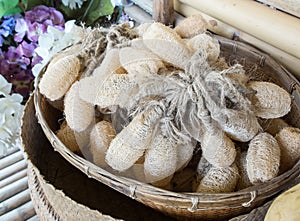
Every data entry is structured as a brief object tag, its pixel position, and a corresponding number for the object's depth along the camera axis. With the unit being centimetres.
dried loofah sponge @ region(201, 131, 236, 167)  56
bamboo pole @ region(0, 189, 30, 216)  83
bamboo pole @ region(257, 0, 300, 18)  68
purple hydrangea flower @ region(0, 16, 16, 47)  92
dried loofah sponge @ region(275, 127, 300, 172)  60
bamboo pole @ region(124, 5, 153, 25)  96
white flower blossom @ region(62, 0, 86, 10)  95
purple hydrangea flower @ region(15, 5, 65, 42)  89
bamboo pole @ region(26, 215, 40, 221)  81
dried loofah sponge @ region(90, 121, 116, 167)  61
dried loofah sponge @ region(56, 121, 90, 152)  63
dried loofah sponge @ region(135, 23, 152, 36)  70
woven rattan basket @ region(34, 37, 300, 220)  53
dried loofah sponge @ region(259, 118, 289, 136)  64
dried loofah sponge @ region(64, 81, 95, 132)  62
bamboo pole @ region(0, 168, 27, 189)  89
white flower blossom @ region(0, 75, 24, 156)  80
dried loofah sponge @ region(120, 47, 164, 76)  62
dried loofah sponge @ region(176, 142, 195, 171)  58
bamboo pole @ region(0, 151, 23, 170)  93
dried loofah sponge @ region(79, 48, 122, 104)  62
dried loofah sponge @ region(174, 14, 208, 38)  74
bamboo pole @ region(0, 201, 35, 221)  81
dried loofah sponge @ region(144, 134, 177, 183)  57
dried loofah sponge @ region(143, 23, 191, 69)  61
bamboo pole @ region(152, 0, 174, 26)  87
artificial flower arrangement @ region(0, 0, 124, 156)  81
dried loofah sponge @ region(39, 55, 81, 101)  64
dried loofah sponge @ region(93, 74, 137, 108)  60
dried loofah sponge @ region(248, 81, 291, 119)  59
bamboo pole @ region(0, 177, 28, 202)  86
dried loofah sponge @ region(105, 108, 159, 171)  56
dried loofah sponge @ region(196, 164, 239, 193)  56
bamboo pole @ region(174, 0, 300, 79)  73
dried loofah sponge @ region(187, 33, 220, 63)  63
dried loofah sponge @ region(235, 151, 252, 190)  58
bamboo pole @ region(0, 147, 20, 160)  95
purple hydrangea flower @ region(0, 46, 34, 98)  92
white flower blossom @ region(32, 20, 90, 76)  82
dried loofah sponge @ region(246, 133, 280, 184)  55
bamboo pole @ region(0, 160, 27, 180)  91
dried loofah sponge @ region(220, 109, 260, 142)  56
